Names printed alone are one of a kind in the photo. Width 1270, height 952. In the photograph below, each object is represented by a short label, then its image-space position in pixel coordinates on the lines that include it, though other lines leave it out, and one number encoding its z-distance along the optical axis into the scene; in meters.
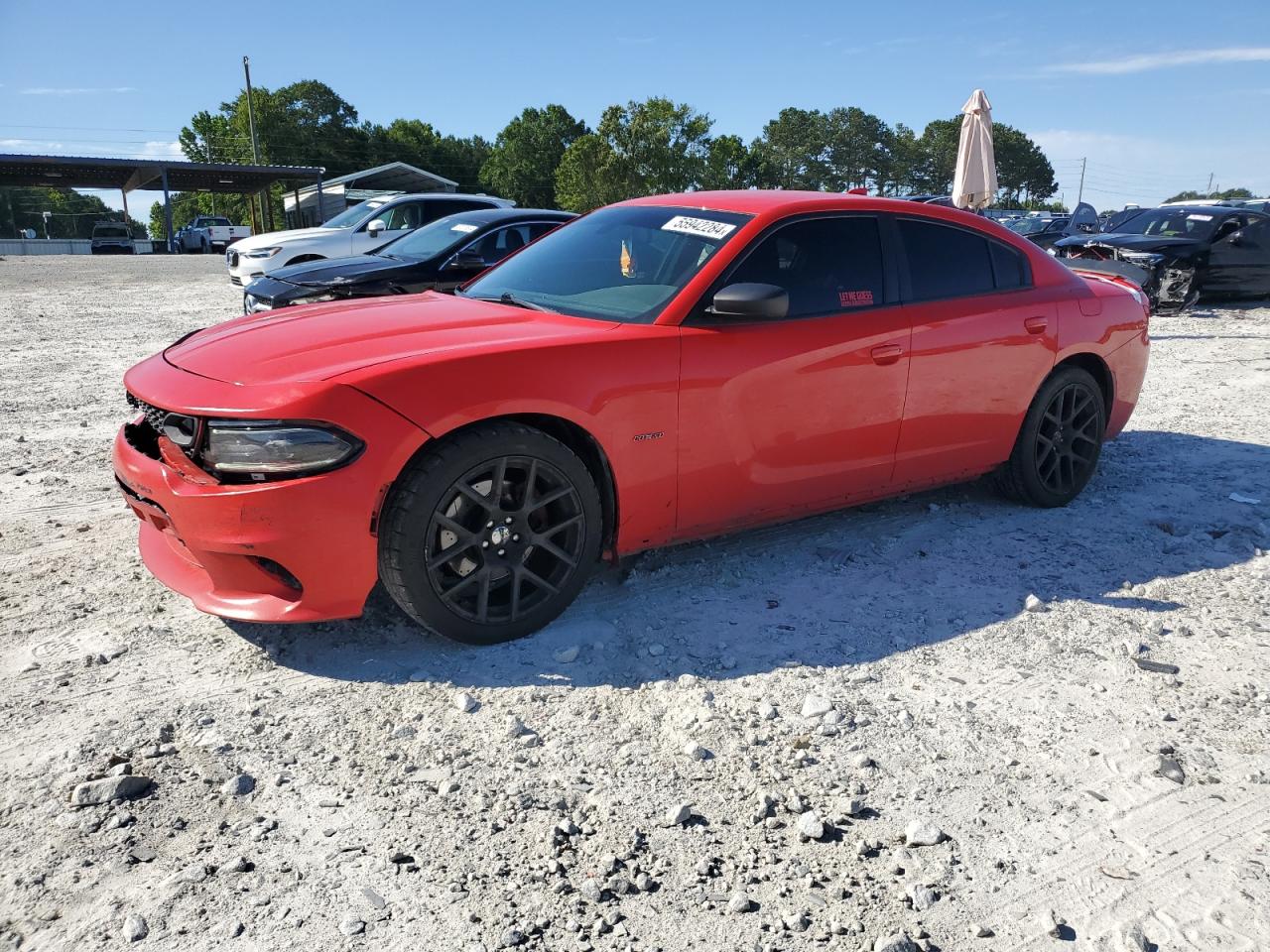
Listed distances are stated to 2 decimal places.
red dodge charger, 3.05
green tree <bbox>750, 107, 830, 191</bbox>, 128.12
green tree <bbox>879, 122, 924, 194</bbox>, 132.88
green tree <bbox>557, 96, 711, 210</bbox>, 60.41
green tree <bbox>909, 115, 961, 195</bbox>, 131.50
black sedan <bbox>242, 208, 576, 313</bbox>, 7.89
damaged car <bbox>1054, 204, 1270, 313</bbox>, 13.14
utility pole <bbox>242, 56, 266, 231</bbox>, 59.69
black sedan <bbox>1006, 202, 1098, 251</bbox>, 17.69
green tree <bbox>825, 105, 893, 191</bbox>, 130.75
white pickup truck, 42.53
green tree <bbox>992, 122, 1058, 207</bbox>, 133.25
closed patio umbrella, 14.06
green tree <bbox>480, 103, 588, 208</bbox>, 82.88
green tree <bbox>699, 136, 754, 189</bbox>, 72.50
